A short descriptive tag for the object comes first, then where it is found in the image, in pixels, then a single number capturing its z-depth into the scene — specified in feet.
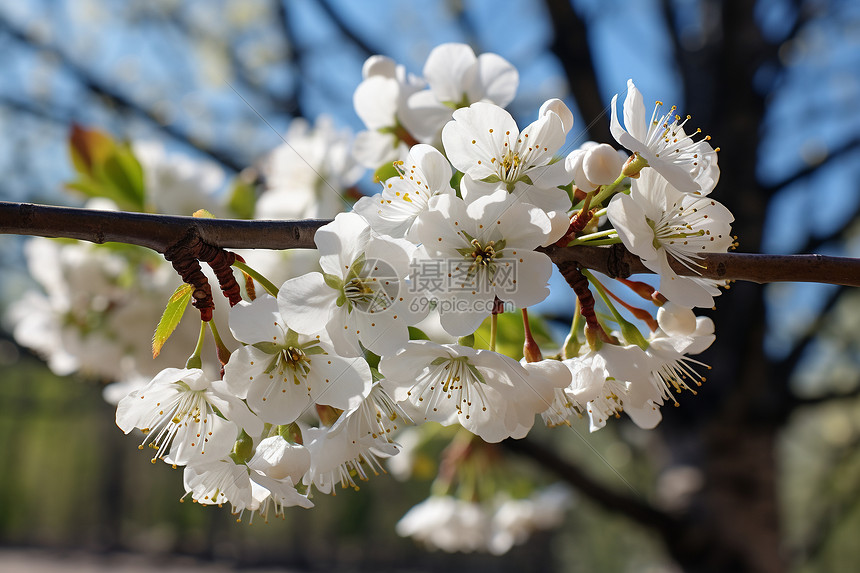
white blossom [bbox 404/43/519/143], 1.16
